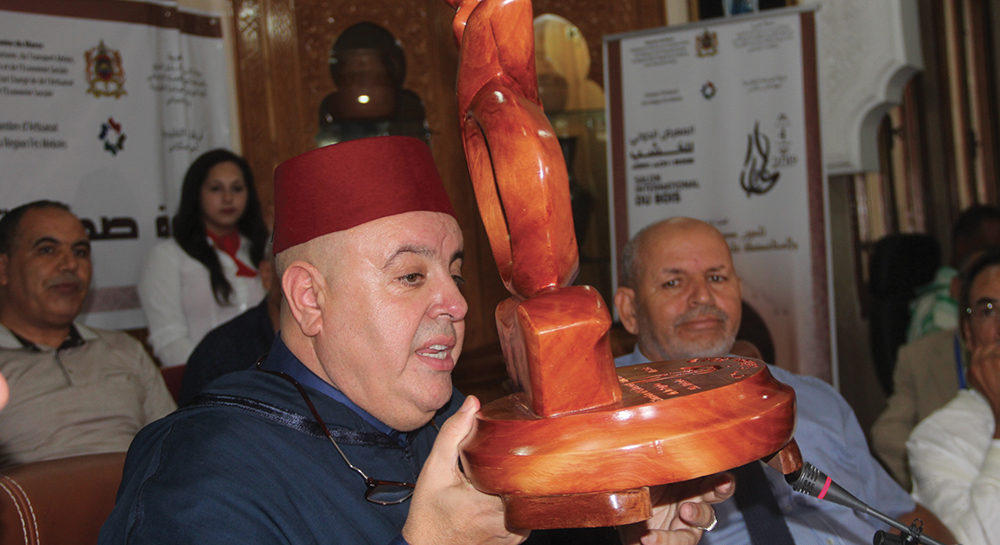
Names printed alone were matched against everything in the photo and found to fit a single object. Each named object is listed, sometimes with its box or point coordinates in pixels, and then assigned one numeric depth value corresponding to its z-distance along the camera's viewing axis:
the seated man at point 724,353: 1.82
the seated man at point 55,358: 2.64
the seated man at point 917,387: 3.22
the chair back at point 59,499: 1.33
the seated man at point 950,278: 4.06
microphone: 1.01
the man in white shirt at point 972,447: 2.05
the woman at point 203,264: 3.57
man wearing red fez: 1.19
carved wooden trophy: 0.71
